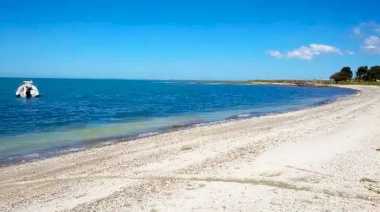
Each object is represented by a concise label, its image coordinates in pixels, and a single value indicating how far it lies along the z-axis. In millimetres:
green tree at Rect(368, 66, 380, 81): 156838
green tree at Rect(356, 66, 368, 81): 169250
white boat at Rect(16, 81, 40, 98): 75500
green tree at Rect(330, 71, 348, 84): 177550
